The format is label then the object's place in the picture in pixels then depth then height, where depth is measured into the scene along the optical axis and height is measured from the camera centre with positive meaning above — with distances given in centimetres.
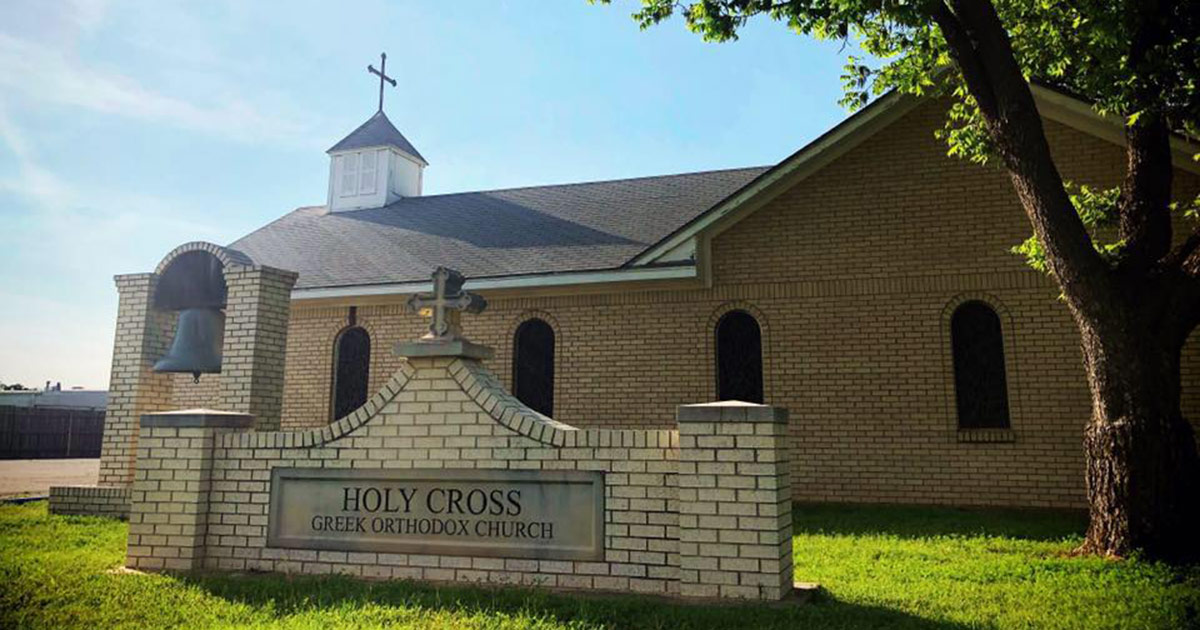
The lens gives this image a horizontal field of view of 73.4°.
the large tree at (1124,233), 692 +186
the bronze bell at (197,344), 878 +95
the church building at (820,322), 1017 +161
